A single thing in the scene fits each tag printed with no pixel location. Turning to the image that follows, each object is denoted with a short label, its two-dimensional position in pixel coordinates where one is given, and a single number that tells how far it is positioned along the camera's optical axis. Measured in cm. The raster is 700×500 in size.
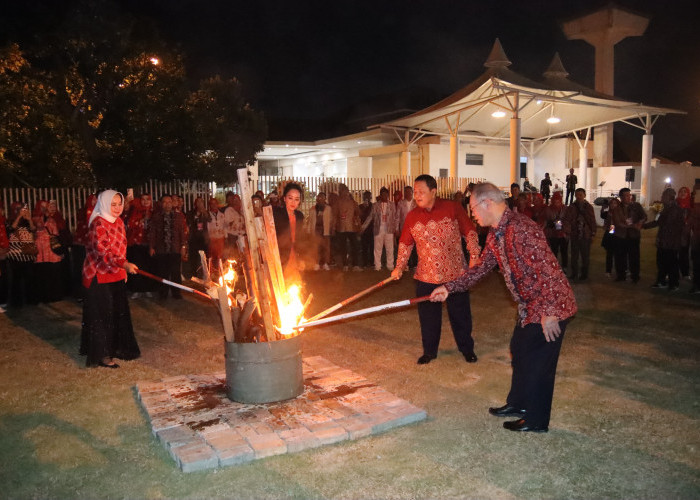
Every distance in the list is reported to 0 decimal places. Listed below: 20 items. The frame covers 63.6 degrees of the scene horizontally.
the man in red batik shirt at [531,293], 406
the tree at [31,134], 1485
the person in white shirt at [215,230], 1248
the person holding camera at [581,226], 1208
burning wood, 491
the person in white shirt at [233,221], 1275
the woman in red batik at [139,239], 1062
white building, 2214
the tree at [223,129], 1769
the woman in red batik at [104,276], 621
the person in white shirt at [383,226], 1455
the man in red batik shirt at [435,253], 592
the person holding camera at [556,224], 1232
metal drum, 484
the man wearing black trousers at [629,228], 1188
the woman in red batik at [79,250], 1048
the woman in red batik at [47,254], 1012
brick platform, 406
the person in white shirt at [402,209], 1464
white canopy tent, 2100
